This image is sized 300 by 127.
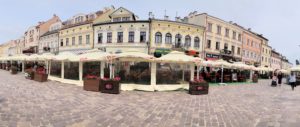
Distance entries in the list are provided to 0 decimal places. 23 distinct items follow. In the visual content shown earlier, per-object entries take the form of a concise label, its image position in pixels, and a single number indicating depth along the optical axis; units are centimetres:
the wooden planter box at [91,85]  918
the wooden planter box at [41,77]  1227
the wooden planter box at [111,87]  891
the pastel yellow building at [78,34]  2558
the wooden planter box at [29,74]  1352
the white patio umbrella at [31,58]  1628
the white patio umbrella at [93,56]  1021
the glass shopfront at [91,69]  1121
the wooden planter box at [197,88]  966
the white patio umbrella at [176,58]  1055
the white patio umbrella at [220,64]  1630
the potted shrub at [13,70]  1795
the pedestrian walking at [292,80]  1409
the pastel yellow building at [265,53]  3988
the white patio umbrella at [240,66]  1771
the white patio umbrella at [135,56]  1004
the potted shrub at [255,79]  2022
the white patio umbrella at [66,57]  1165
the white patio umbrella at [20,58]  1868
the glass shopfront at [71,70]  1202
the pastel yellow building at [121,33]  2237
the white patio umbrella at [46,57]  1345
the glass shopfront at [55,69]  1328
